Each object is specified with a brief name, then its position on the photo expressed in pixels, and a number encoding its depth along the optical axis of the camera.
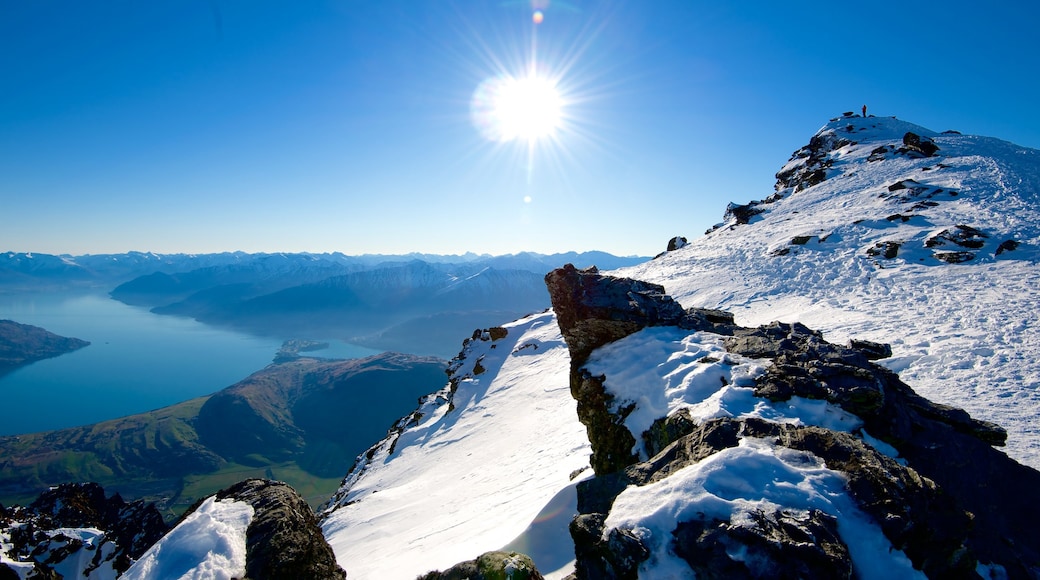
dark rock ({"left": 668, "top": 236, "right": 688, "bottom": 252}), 55.00
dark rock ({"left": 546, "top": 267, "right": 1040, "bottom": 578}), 6.06
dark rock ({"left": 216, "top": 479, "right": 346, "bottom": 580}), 8.30
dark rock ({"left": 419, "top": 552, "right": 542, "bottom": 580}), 7.10
